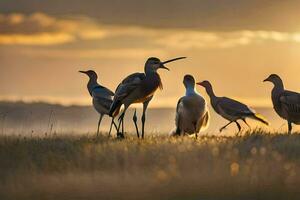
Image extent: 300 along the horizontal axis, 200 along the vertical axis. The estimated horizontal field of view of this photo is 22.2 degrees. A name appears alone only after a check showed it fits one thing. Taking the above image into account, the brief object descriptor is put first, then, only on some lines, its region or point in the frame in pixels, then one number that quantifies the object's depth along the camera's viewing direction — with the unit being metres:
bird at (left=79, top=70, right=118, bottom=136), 22.62
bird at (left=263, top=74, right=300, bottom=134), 21.66
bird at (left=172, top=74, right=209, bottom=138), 20.56
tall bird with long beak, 19.66
